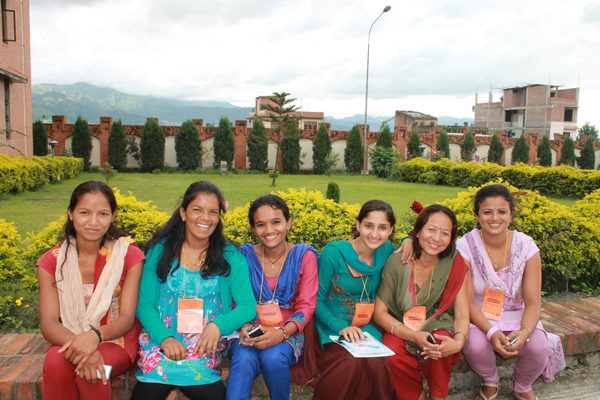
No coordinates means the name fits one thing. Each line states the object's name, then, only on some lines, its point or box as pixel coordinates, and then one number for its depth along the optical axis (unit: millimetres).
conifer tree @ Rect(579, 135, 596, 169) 28562
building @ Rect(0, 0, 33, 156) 12938
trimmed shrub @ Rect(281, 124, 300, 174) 23797
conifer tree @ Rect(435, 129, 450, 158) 26594
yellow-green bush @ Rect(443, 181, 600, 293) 3648
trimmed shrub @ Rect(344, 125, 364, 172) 24547
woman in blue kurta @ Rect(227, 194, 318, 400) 2051
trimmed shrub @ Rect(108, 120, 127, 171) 21672
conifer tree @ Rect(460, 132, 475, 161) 27266
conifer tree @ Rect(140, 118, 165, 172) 22000
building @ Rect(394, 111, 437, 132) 44253
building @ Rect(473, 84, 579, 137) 42344
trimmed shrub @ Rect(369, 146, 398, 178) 21219
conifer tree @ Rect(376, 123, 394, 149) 24906
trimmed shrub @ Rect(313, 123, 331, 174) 24125
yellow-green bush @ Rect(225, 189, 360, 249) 3352
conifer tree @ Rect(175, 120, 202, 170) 22672
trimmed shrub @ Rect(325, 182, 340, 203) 7949
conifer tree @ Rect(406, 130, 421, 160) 25703
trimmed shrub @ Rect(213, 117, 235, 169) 23219
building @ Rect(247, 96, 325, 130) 48094
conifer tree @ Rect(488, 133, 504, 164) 27531
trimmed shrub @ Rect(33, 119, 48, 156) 20359
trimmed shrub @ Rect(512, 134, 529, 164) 27781
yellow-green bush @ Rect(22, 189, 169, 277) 3086
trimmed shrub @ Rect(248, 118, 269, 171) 23422
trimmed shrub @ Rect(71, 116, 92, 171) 21250
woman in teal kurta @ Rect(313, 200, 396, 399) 2277
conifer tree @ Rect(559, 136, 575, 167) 28453
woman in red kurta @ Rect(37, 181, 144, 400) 1874
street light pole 20147
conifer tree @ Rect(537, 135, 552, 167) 28062
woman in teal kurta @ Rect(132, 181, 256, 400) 1972
